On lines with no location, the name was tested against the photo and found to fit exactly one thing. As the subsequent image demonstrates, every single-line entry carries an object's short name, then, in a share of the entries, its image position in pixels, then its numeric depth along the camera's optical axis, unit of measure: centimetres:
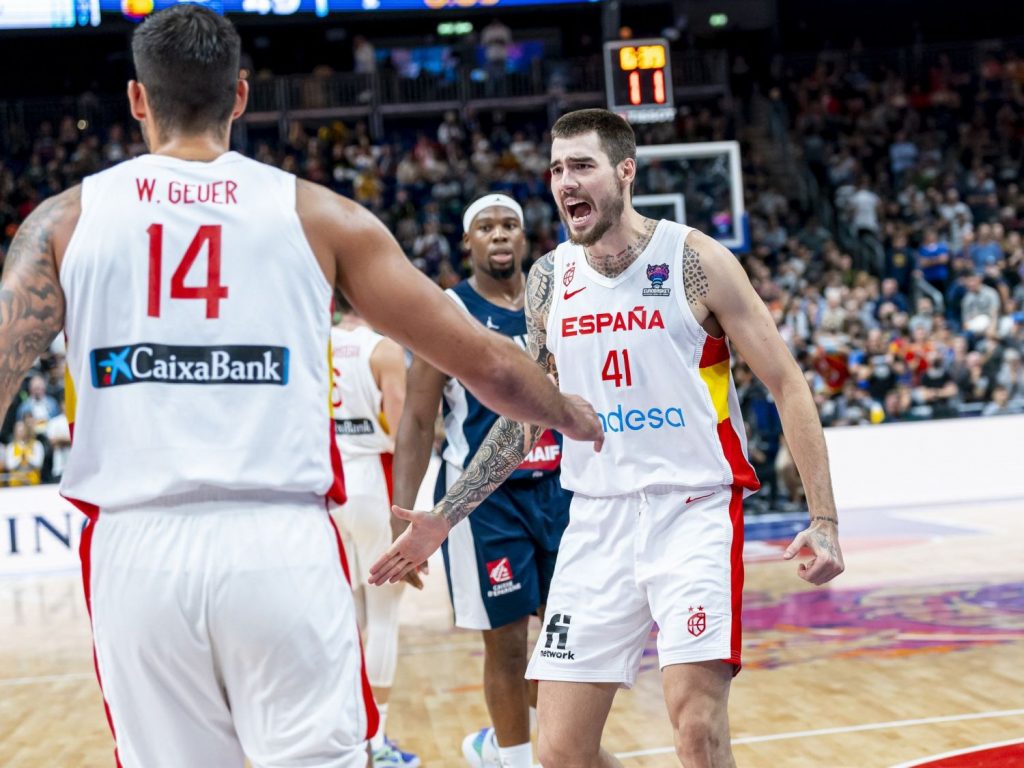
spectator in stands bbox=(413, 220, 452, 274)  1941
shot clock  1324
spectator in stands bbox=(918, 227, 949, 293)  1825
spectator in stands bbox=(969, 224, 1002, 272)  1802
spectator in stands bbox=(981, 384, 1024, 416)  1435
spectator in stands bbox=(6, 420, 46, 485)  1329
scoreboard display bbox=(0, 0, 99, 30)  1814
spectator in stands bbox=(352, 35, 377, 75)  2386
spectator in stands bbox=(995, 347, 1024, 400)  1490
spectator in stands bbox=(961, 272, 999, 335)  1648
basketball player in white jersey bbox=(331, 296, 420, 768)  671
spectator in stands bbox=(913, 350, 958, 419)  1503
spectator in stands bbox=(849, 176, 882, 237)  2022
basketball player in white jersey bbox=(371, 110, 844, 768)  377
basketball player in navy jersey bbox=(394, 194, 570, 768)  527
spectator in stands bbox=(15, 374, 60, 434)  1470
